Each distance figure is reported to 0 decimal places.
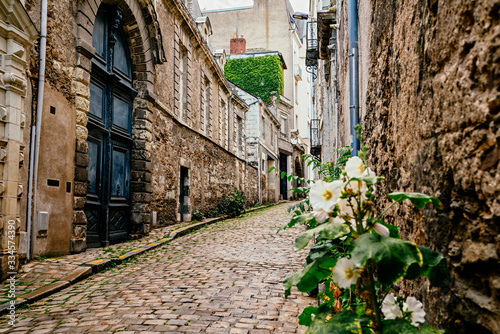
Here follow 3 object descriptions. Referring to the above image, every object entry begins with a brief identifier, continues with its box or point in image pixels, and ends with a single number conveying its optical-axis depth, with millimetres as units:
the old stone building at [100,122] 4922
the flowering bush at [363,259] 1247
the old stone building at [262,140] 24438
